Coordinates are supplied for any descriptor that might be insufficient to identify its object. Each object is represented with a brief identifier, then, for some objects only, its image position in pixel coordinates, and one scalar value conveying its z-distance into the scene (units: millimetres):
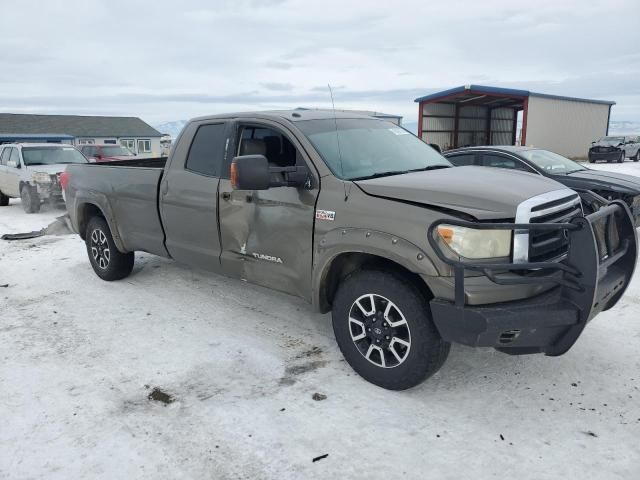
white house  46750
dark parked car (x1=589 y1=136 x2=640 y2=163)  27812
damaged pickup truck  2986
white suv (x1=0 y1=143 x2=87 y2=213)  11828
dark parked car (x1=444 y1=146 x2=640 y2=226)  7352
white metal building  26719
